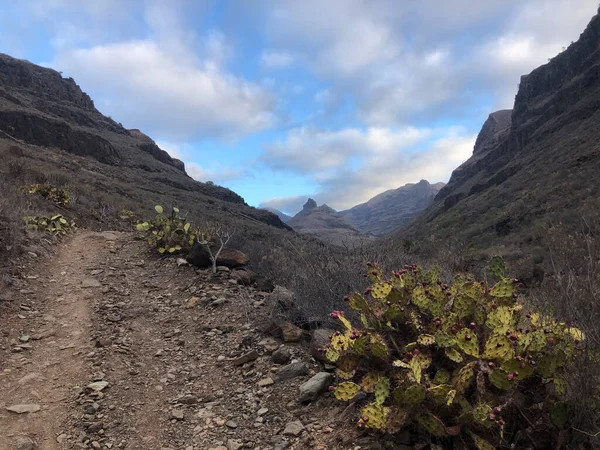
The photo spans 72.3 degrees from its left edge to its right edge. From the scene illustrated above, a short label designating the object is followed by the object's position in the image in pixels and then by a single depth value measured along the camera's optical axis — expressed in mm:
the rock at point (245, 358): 4570
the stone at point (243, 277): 6988
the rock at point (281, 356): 4395
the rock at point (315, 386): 3695
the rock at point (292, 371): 4109
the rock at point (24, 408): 3664
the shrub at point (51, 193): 12750
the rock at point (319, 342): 4180
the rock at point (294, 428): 3301
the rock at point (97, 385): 4066
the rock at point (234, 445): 3277
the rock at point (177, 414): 3713
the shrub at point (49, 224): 8941
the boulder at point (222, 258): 7586
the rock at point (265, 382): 4090
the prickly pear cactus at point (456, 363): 2783
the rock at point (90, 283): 7018
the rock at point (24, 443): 3202
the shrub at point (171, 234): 8859
